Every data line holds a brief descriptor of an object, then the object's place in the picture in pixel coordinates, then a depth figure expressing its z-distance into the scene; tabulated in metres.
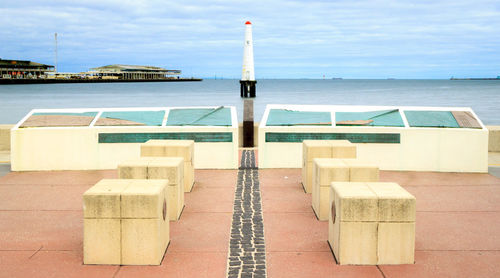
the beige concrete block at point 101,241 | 5.45
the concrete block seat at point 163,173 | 7.26
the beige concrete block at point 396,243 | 5.49
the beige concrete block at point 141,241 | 5.45
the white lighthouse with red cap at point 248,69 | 73.69
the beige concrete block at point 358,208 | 5.45
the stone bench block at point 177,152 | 9.13
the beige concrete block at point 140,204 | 5.41
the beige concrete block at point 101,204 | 5.41
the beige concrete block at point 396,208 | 5.45
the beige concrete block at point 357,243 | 5.49
